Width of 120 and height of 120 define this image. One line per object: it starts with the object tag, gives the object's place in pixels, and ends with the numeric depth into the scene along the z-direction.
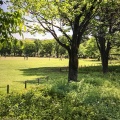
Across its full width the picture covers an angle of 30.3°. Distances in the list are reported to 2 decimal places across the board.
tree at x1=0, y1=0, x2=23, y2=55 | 3.30
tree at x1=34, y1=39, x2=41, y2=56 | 159.75
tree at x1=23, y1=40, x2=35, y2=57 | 155.91
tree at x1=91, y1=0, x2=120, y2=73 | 29.37
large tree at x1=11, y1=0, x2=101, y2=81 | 19.41
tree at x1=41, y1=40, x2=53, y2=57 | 154.25
